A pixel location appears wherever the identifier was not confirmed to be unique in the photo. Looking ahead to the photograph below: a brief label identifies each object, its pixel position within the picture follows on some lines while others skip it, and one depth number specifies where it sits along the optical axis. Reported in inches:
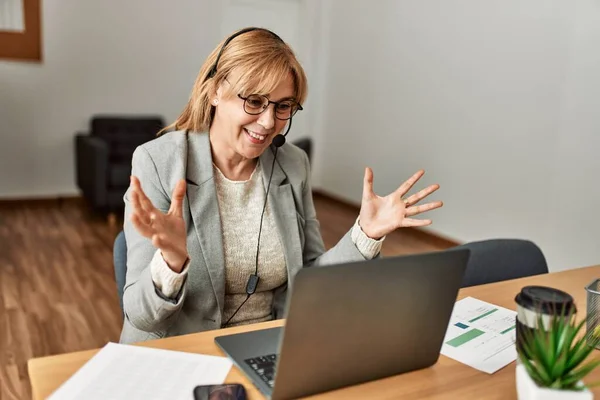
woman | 56.9
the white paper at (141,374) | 38.0
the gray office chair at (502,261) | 71.3
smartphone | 37.4
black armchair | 194.9
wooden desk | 39.8
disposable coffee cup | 37.3
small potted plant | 34.0
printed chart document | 46.4
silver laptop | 34.5
